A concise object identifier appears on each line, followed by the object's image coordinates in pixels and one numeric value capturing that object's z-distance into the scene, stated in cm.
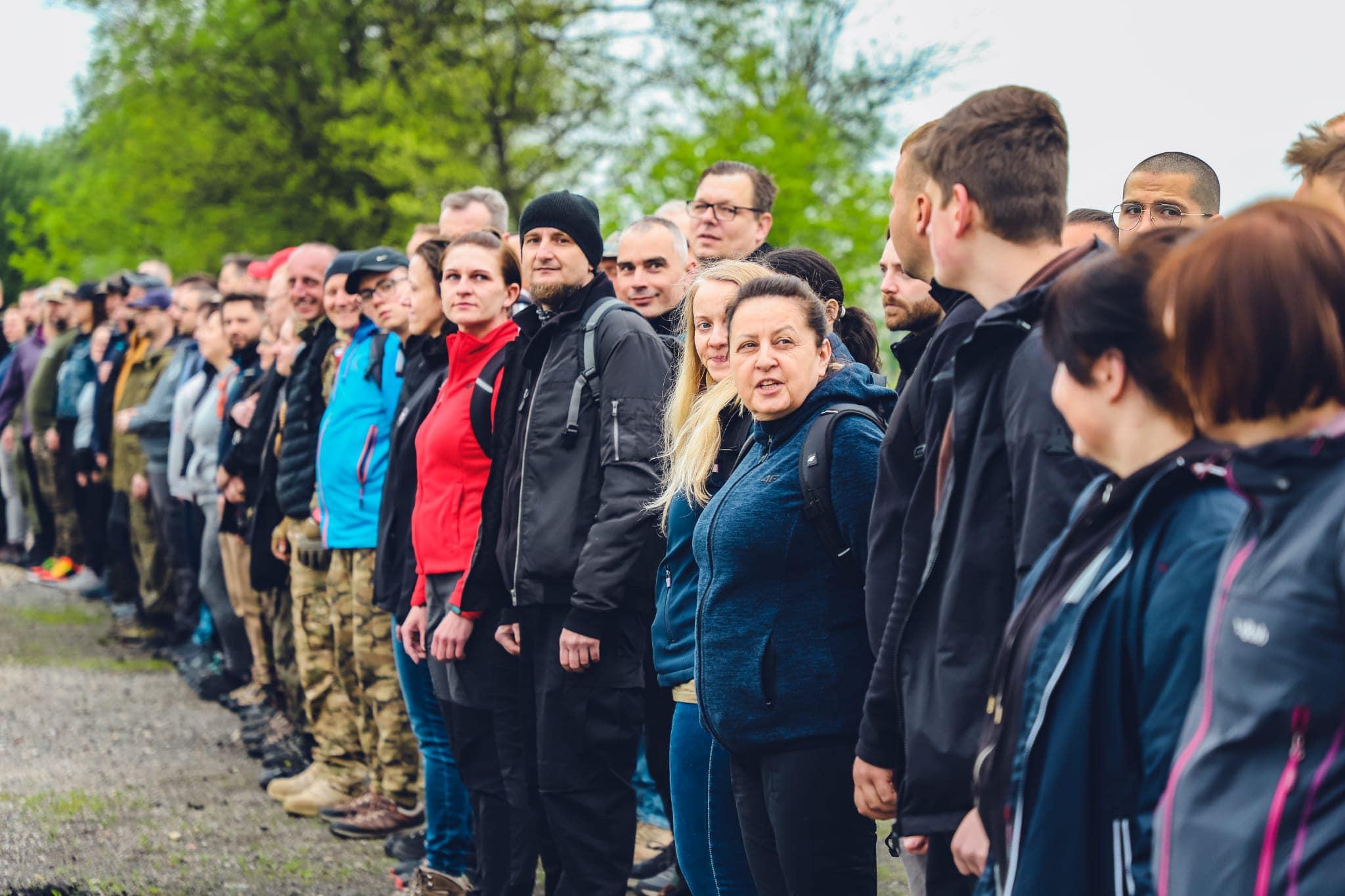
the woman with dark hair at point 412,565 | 559
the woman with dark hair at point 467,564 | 503
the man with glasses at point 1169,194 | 493
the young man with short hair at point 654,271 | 614
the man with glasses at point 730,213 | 621
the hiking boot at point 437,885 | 537
